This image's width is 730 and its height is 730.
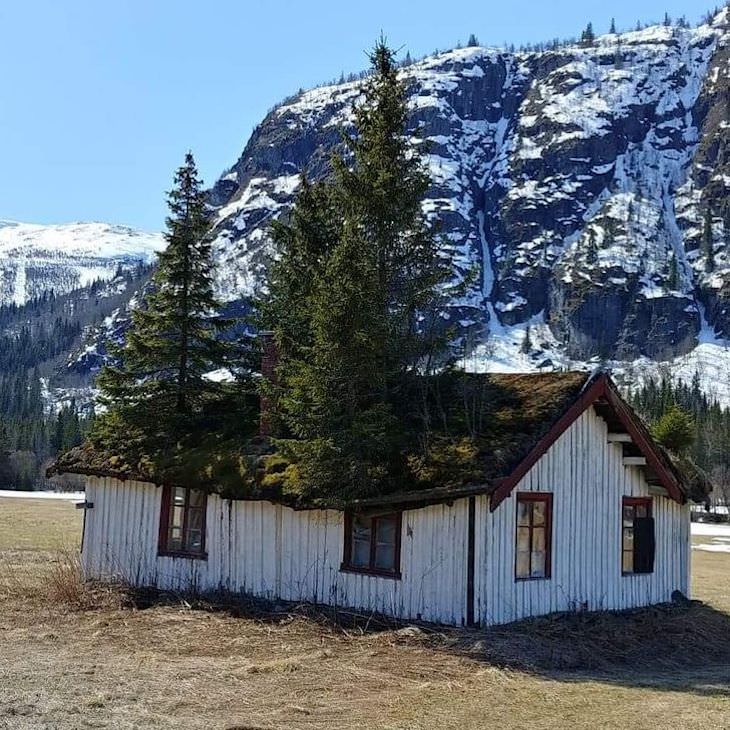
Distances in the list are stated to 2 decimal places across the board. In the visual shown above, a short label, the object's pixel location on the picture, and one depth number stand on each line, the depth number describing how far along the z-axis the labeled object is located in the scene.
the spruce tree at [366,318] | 17.78
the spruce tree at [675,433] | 23.92
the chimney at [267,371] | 21.17
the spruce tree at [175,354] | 23.02
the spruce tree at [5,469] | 111.88
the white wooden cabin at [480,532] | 17.03
